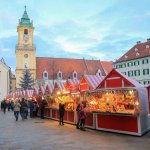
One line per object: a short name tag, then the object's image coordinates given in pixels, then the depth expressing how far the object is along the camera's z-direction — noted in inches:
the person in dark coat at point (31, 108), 668.8
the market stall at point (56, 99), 581.6
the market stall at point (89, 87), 419.1
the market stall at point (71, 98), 488.1
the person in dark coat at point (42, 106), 632.2
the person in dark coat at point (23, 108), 587.9
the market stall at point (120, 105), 342.5
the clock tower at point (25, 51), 2017.0
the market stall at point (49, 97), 639.7
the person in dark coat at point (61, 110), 469.7
